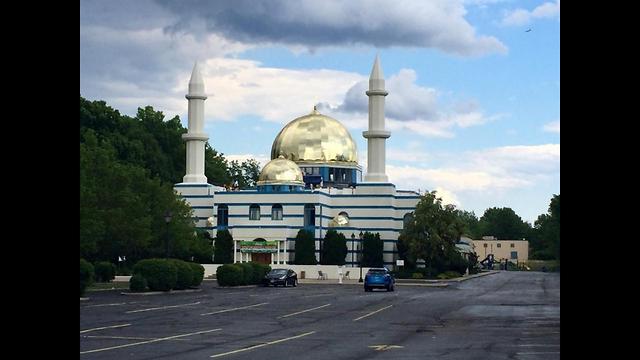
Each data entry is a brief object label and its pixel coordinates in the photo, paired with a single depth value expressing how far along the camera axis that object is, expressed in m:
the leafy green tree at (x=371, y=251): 95.62
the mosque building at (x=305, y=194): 96.19
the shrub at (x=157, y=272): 49.81
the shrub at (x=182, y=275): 52.40
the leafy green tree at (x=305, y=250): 92.00
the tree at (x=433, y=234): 87.06
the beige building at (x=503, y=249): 190.25
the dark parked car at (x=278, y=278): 63.44
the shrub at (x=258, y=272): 65.50
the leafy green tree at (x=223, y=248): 93.62
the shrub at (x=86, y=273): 41.28
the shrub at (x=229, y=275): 61.56
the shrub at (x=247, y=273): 63.69
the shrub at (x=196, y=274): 54.09
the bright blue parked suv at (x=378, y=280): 56.56
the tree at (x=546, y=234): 119.36
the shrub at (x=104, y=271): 59.84
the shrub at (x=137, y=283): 48.84
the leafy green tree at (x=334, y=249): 92.88
